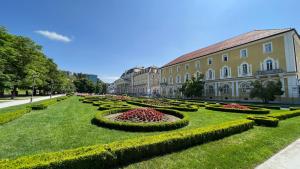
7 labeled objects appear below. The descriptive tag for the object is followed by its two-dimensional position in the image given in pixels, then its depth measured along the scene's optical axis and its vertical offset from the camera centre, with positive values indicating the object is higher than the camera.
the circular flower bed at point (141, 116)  9.15 -1.33
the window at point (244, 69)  31.14 +4.13
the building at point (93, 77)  135.51 +12.58
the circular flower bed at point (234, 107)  15.24 -1.43
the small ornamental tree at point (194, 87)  36.25 +1.00
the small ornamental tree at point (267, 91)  23.30 +0.05
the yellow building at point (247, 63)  24.94 +5.25
